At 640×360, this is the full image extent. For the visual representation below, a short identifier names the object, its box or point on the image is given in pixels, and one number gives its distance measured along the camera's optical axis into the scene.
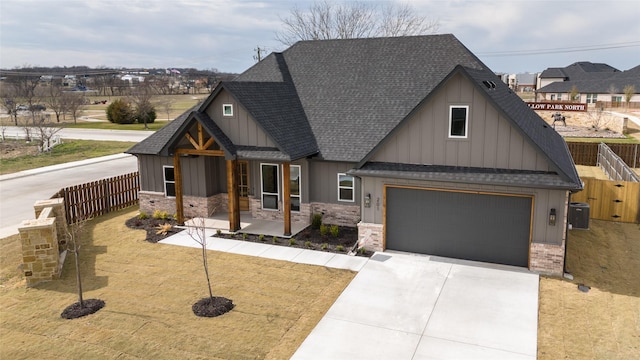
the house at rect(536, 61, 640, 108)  70.38
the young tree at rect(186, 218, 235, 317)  11.50
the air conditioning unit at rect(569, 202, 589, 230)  17.95
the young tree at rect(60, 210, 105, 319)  11.59
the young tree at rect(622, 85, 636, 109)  65.56
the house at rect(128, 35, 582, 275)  13.92
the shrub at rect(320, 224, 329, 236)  17.48
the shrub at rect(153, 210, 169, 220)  20.03
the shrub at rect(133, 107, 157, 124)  61.66
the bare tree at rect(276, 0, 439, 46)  44.69
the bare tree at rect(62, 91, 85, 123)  65.12
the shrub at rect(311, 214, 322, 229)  18.38
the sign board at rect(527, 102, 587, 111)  53.50
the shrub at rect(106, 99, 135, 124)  63.06
